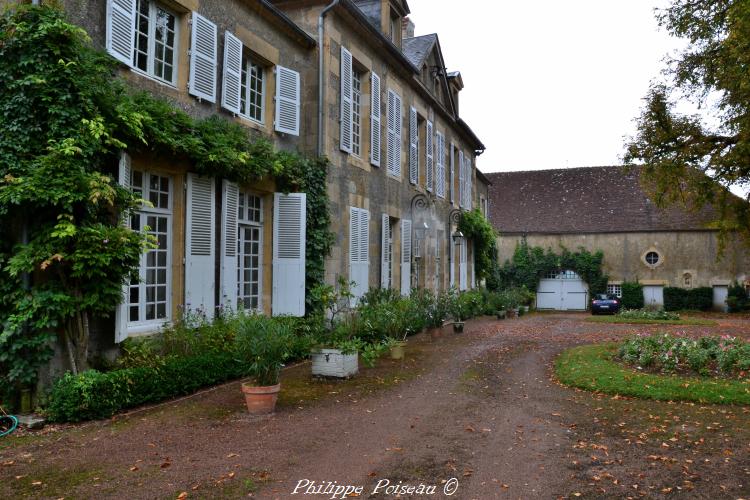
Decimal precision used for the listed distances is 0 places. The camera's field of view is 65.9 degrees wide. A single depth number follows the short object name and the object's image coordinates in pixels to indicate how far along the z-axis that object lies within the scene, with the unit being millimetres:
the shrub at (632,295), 30531
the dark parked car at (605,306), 27828
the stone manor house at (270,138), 7582
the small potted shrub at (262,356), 6102
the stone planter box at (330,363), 8062
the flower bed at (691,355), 8352
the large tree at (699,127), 12527
